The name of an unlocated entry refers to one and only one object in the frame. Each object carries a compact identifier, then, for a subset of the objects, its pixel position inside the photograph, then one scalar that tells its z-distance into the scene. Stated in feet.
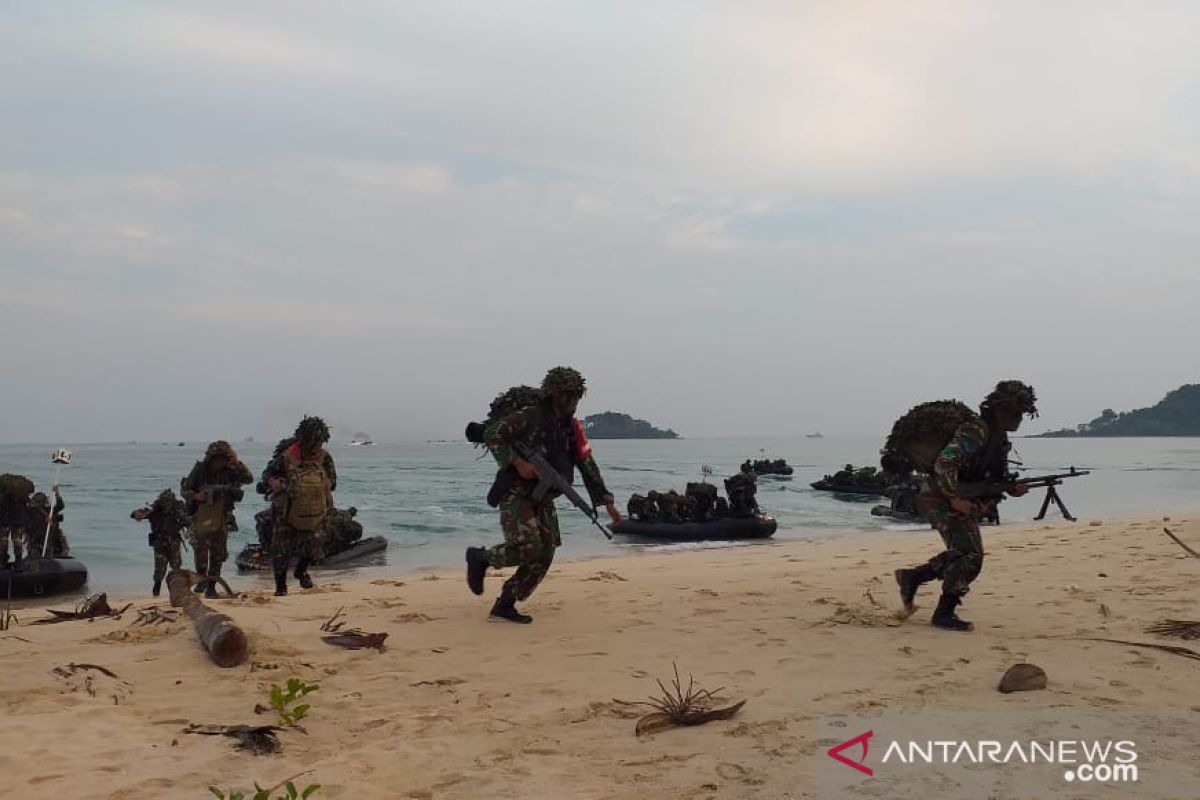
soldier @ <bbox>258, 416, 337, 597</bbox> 30.25
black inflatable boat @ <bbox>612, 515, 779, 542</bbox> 65.41
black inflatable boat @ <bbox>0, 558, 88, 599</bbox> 39.50
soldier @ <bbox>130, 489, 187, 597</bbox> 37.04
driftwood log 16.30
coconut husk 14.25
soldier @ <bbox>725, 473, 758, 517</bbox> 67.41
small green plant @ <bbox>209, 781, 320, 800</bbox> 8.81
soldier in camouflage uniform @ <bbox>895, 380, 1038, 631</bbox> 19.51
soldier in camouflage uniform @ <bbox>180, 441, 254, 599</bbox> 31.22
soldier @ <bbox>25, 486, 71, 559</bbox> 42.65
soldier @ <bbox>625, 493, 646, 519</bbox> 71.20
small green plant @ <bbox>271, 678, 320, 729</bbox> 12.73
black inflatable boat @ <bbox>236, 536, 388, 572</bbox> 52.38
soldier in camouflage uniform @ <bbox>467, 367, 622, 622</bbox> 21.17
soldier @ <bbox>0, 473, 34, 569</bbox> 40.11
